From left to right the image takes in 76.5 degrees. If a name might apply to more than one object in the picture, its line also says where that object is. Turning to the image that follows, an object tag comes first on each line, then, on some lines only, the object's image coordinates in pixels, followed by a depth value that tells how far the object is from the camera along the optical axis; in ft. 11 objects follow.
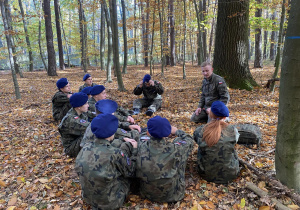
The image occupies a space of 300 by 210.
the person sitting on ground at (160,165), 8.25
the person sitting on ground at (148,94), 21.45
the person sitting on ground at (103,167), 7.82
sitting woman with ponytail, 9.31
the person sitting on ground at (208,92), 16.66
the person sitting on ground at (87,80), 21.26
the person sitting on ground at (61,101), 18.13
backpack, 12.60
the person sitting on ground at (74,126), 12.37
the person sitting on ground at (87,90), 17.97
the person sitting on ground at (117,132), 10.36
